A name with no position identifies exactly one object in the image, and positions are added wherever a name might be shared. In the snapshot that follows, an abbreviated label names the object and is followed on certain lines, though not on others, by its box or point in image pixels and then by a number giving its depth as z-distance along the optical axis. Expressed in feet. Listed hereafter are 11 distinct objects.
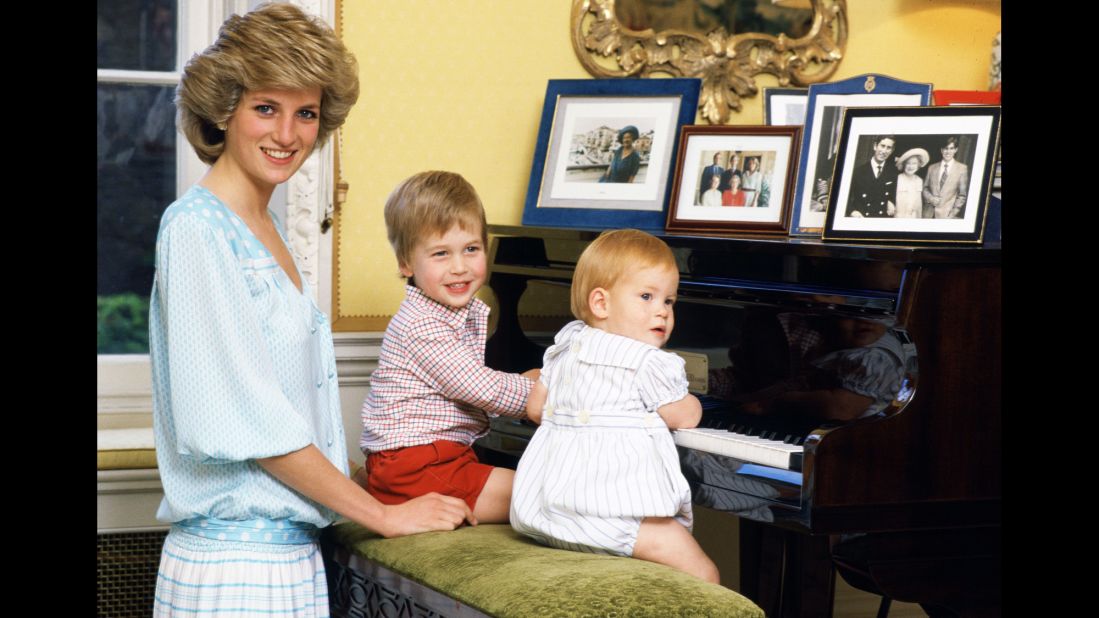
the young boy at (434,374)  7.89
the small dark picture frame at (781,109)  10.80
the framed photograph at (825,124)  9.33
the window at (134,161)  11.50
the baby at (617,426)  7.06
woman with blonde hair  6.58
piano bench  6.13
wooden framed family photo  9.34
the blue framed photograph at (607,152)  10.26
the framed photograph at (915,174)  7.97
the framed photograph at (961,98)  9.80
